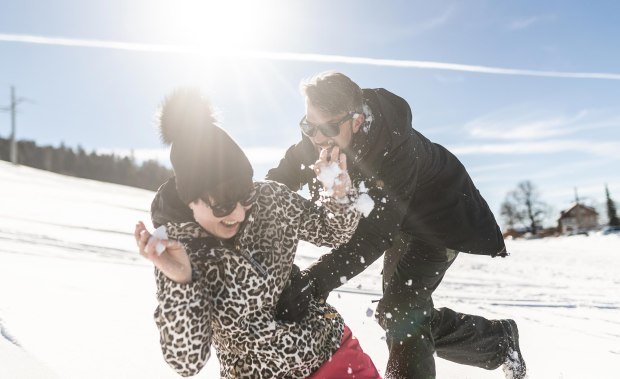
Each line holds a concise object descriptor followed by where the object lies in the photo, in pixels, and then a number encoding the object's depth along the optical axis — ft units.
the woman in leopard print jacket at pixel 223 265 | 4.92
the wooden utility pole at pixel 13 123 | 107.95
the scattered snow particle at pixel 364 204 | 6.58
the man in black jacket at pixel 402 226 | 7.07
